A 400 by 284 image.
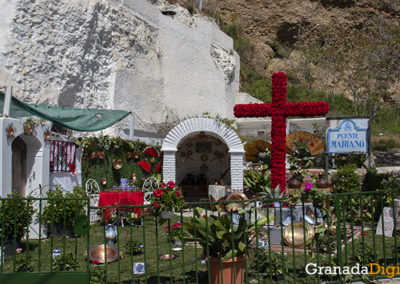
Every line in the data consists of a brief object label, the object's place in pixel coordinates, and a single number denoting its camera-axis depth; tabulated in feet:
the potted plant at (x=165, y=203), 14.34
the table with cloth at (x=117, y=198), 29.04
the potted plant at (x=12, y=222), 19.67
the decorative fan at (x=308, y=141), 41.09
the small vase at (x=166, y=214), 14.29
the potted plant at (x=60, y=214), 24.51
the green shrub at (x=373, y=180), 34.26
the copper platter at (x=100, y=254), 19.10
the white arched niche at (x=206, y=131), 37.50
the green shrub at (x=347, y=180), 34.50
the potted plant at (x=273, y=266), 15.80
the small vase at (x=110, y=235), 23.38
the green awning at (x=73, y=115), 24.54
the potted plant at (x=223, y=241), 13.56
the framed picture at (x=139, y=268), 16.03
